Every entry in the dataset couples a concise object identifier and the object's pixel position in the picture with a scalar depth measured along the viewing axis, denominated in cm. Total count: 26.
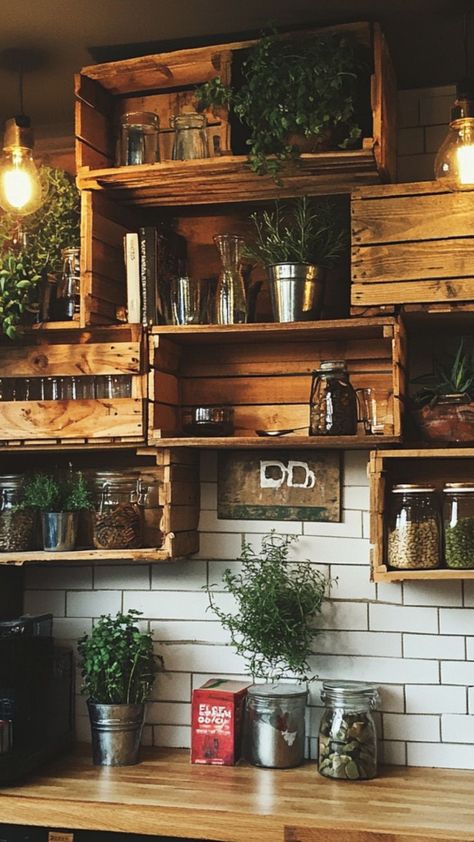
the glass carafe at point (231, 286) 289
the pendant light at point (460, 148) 258
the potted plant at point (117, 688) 291
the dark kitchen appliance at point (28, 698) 275
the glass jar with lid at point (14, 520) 299
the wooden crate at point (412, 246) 270
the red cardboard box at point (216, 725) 289
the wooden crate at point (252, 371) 287
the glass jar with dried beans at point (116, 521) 294
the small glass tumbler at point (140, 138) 291
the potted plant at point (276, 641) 286
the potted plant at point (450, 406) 271
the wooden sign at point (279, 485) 304
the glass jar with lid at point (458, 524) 269
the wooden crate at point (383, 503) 265
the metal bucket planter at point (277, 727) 285
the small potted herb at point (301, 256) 280
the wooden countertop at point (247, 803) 240
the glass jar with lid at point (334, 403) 276
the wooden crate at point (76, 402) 291
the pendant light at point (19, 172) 288
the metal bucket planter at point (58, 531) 296
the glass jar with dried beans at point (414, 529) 270
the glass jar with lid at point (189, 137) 285
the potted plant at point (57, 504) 296
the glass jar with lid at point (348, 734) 275
